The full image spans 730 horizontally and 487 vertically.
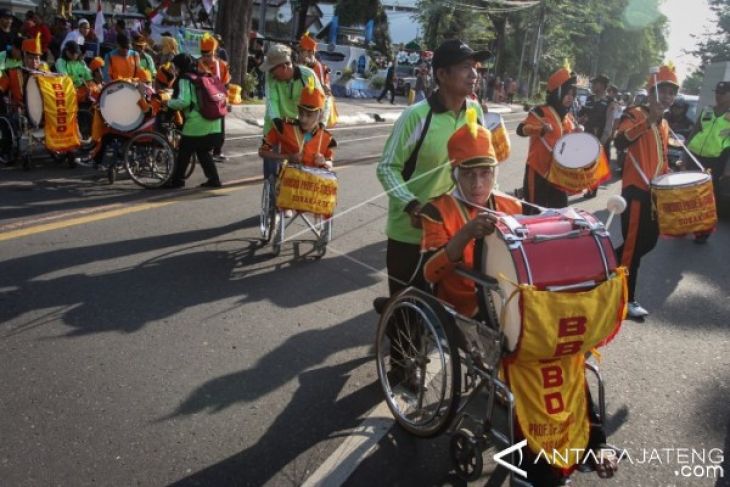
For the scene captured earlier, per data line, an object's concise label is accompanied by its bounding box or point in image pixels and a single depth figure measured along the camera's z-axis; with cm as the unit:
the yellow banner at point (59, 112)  809
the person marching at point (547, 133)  616
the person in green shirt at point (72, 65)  994
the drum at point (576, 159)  584
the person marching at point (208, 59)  813
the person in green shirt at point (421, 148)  352
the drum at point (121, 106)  803
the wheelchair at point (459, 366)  273
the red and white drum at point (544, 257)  262
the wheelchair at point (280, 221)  571
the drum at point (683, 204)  491
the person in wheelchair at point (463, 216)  290
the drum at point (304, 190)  559
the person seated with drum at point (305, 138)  586
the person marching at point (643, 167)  521
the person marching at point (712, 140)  798
